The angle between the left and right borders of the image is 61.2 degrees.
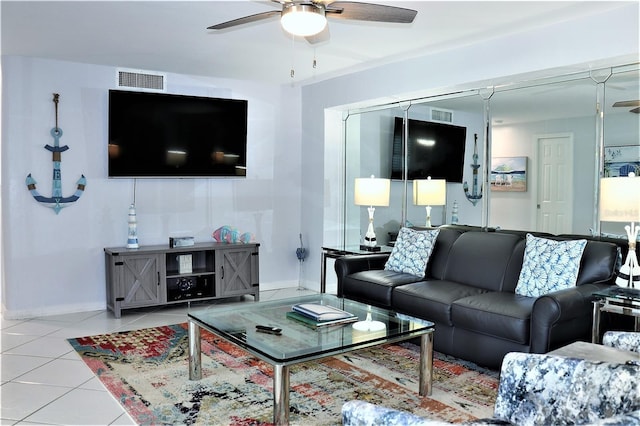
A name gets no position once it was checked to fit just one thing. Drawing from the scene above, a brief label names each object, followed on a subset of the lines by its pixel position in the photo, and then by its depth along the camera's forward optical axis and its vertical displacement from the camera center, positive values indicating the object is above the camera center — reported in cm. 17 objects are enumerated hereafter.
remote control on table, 298 -76
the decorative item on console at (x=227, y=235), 583 -46
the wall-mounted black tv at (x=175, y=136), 535 +60
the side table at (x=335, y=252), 557 -60
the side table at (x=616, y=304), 318 -65
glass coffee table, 259 -77
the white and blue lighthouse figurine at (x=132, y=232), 531 -38
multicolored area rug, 291 -117
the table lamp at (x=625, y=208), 334 -8
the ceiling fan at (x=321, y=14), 268 +95
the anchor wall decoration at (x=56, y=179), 508 +12
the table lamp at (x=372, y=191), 549 +3
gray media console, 509 -80
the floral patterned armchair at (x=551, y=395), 159 -64
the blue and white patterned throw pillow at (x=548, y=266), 360 -49
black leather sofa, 324 -71
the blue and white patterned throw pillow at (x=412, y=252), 457 -50
